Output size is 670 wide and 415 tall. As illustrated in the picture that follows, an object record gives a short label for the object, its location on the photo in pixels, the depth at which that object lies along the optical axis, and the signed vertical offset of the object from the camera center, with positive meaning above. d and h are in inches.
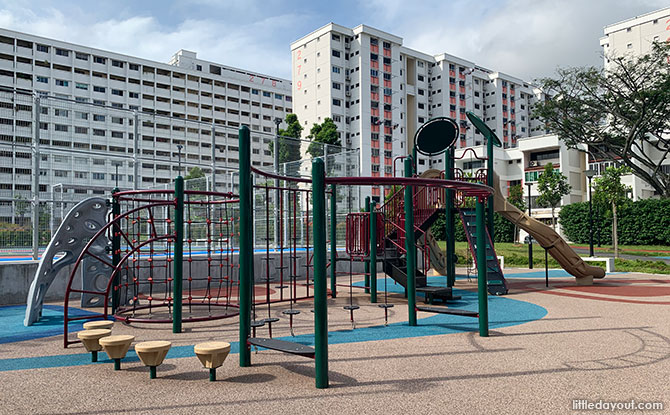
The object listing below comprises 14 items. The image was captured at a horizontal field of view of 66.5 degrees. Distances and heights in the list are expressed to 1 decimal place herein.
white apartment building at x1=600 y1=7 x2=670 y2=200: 2659.9 +1031.8
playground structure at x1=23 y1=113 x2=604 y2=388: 220.4 -19.4
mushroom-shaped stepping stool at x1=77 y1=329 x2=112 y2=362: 239.7 -50.6
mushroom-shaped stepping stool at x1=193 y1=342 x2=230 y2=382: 204.8 -50.3
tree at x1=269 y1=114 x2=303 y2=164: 680.4 +107.3
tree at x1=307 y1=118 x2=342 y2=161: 1771.7 +335.4
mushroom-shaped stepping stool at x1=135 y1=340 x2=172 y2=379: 207.5 -49.4
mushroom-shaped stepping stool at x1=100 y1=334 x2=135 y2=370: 221.1 -49.6
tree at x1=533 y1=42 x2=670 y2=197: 1408.5 +348.9
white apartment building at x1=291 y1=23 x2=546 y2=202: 2632.9 +765.5
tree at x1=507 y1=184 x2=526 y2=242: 2274.7 +142.3
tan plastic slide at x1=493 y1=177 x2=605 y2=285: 561.0 -17.1
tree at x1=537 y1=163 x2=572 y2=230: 1882.4 +140.7
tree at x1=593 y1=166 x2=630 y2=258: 1206.9 +87.5
